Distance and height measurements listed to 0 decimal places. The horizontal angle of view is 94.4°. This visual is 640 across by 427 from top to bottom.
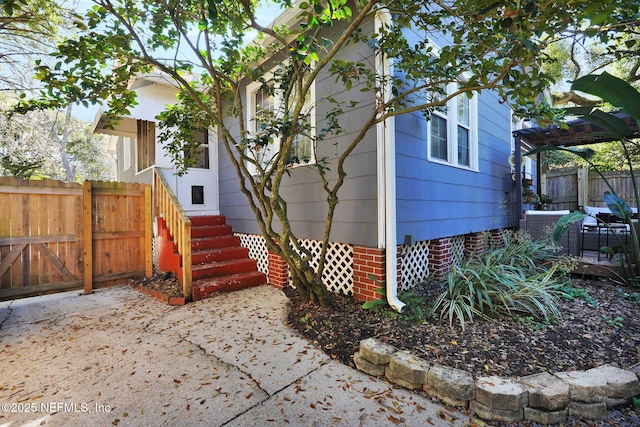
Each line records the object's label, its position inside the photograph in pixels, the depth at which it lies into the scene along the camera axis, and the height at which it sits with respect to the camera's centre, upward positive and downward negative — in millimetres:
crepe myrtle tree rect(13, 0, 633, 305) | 2762 +1720
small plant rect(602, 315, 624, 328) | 3125 -1195
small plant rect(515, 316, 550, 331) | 3039 -1183
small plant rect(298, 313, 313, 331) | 3402 -1296
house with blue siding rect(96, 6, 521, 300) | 3837 +352
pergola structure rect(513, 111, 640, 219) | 6410 +1807
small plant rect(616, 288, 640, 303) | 3785 -1126
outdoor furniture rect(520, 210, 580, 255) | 5680 -358
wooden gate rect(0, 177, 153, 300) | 4648 -355
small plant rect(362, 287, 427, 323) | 3426 -1154
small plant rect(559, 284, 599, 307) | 3766 -1118
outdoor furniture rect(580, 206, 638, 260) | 5432 -427
